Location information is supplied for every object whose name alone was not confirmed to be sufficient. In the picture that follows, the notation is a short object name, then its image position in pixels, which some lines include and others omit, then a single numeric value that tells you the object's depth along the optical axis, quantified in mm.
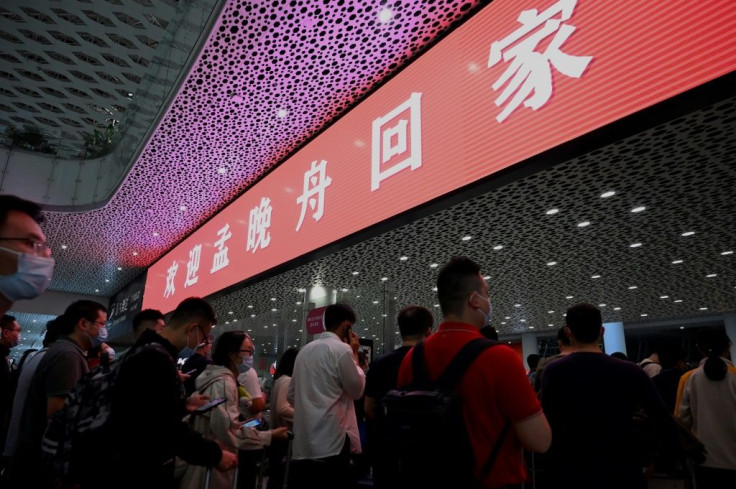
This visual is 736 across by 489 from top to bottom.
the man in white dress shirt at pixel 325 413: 2680
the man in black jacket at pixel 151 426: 1566
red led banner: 2537
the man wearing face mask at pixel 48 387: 2320
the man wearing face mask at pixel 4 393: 3119
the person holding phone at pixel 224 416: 2479
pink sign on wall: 6008
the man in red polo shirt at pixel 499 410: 1263
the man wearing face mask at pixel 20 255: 1413
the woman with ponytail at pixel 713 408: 2947
